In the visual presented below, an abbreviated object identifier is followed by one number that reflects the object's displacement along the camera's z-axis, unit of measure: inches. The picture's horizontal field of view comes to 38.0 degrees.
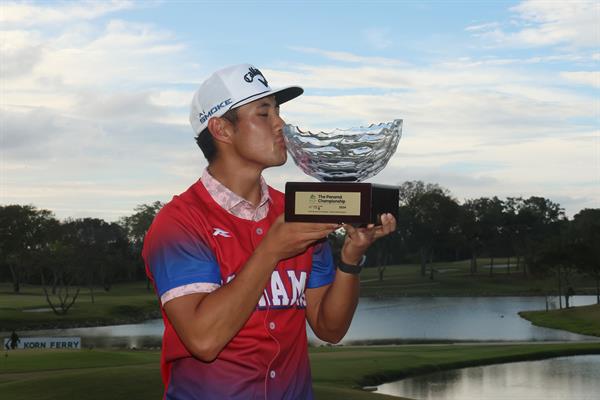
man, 149.8
